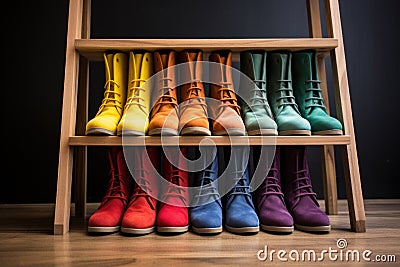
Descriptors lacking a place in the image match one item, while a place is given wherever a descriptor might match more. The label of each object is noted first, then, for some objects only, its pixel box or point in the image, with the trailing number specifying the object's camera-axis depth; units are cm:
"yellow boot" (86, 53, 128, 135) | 98
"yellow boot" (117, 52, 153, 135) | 97
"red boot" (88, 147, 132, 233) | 93
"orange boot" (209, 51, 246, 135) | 98
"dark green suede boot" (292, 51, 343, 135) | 107
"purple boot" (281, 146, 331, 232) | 94
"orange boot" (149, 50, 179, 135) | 98
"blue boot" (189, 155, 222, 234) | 92
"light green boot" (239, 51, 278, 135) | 102
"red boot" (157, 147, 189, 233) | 93
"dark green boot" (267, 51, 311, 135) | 100
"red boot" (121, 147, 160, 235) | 92
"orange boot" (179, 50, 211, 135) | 96
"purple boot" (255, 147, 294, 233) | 93
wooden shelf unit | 97
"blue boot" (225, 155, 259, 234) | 92
